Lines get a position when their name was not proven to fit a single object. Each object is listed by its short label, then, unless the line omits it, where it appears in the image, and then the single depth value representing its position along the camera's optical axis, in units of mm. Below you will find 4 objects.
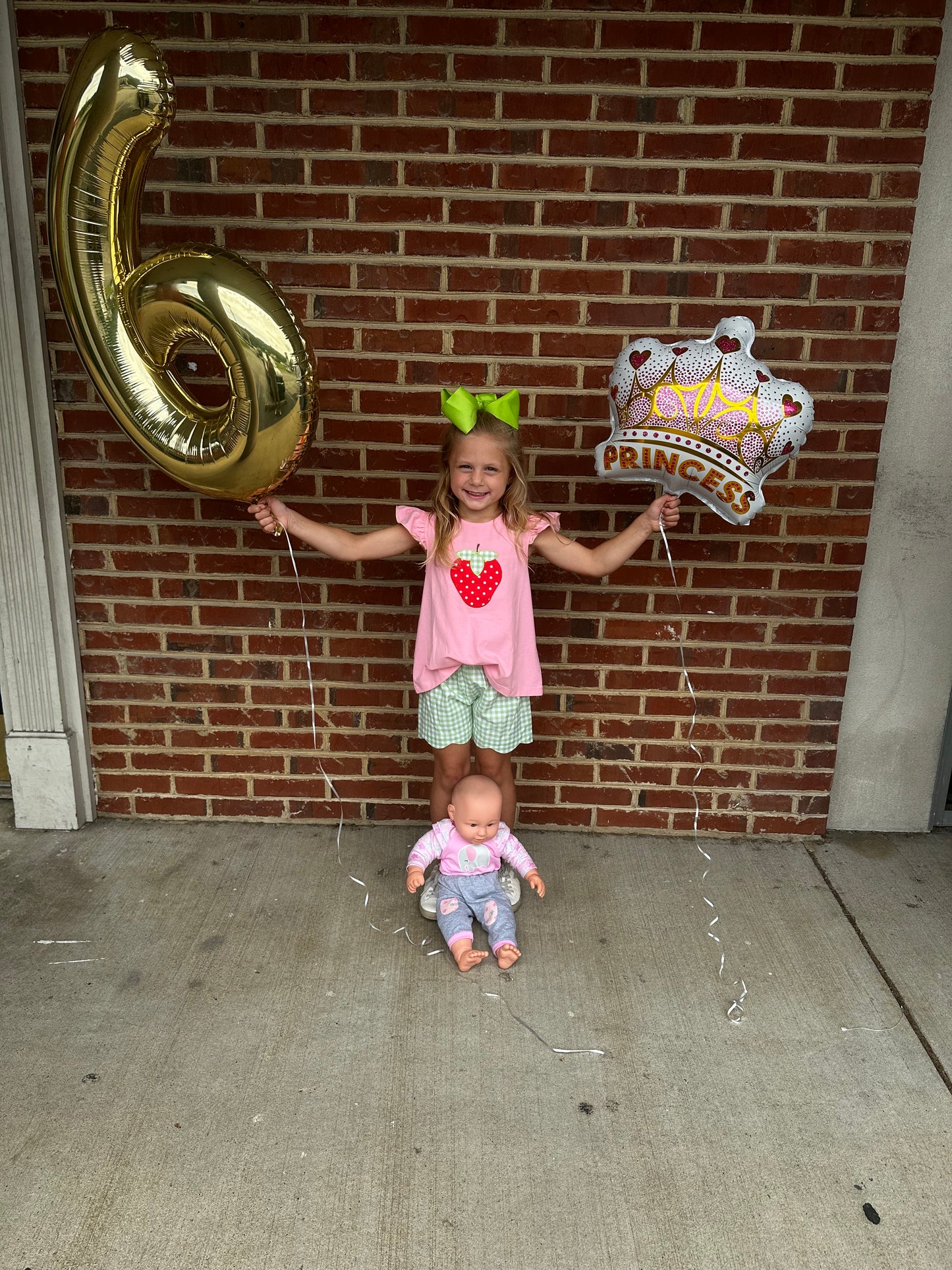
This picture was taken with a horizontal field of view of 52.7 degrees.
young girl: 2574
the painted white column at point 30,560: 2807
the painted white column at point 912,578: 2891
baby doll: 2664
